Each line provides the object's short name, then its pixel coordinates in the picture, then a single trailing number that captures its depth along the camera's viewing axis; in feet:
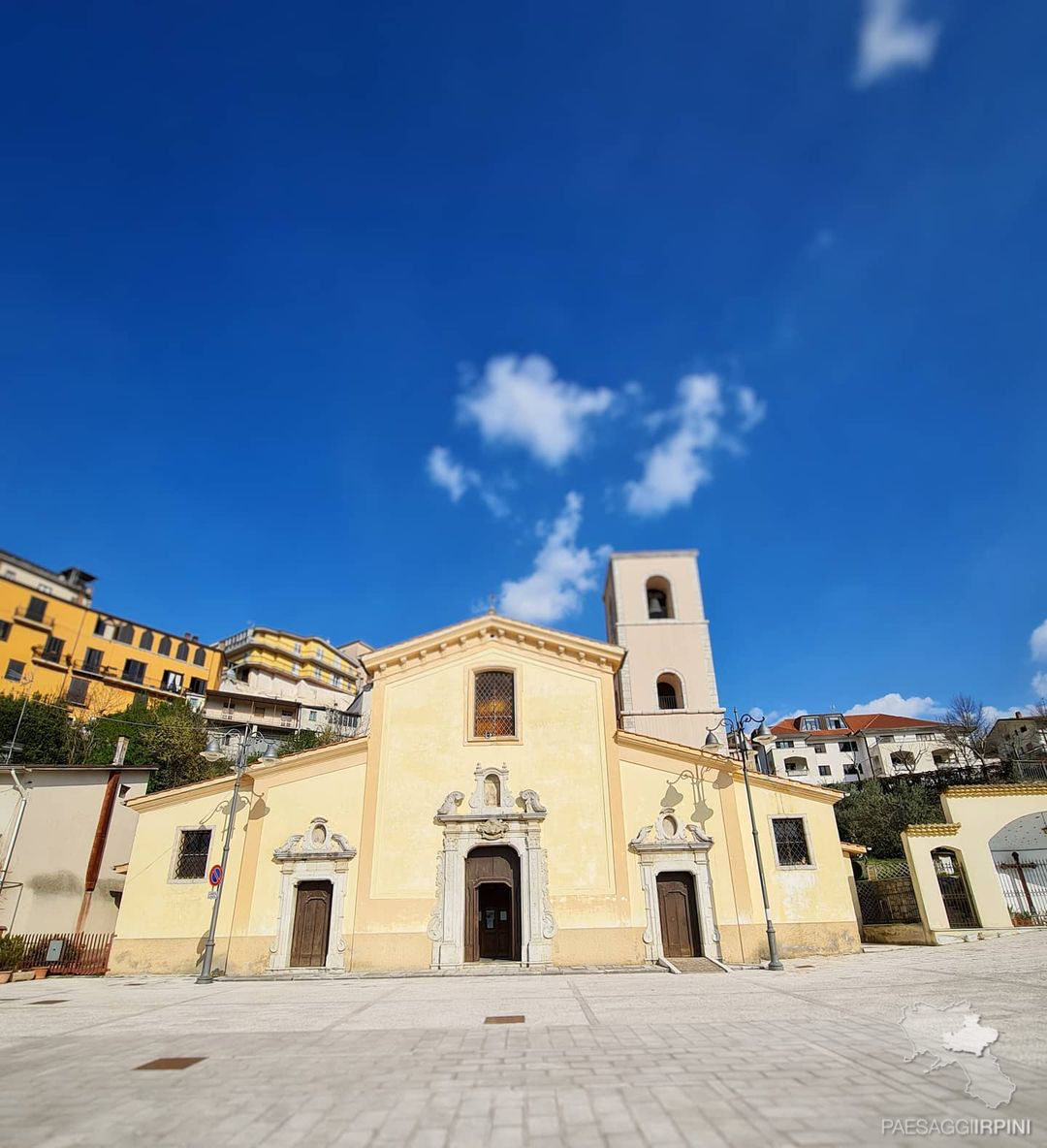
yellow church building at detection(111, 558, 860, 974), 57.57
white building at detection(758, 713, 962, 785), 202.80
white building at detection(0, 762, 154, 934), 70.79
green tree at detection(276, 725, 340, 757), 152.46
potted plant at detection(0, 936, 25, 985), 56.44
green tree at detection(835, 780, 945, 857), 121.39
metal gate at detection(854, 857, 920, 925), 71.67
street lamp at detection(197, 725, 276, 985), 52.41
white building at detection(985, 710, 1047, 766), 148.95
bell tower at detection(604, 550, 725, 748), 93.25
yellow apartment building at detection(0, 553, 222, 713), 145.59
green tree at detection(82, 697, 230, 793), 126.72
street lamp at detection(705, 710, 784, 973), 51.52
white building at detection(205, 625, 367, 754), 186.80
